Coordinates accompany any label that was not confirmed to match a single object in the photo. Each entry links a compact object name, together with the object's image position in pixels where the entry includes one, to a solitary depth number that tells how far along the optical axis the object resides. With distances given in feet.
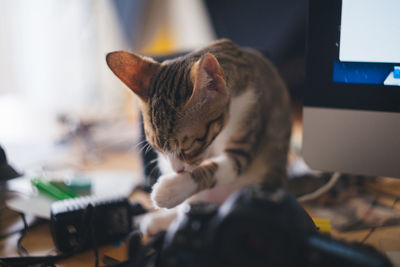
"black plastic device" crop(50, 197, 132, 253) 2.04
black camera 1.11
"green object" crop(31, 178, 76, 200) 2.57
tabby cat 1.92
